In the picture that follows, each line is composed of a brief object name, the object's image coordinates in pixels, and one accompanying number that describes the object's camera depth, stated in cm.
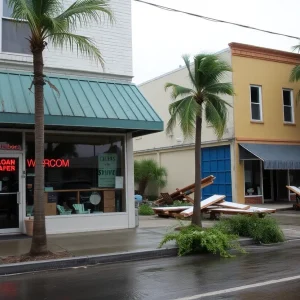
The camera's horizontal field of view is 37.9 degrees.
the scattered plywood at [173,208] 1852
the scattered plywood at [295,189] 2148
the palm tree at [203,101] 1219
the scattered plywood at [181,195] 2206
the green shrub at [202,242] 982
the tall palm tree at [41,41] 912
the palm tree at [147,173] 2789
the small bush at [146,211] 2020
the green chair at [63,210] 1302
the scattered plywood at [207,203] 1736
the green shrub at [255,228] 1149
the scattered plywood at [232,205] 1762
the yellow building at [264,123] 2338
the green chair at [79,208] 1326
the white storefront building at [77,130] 1208
